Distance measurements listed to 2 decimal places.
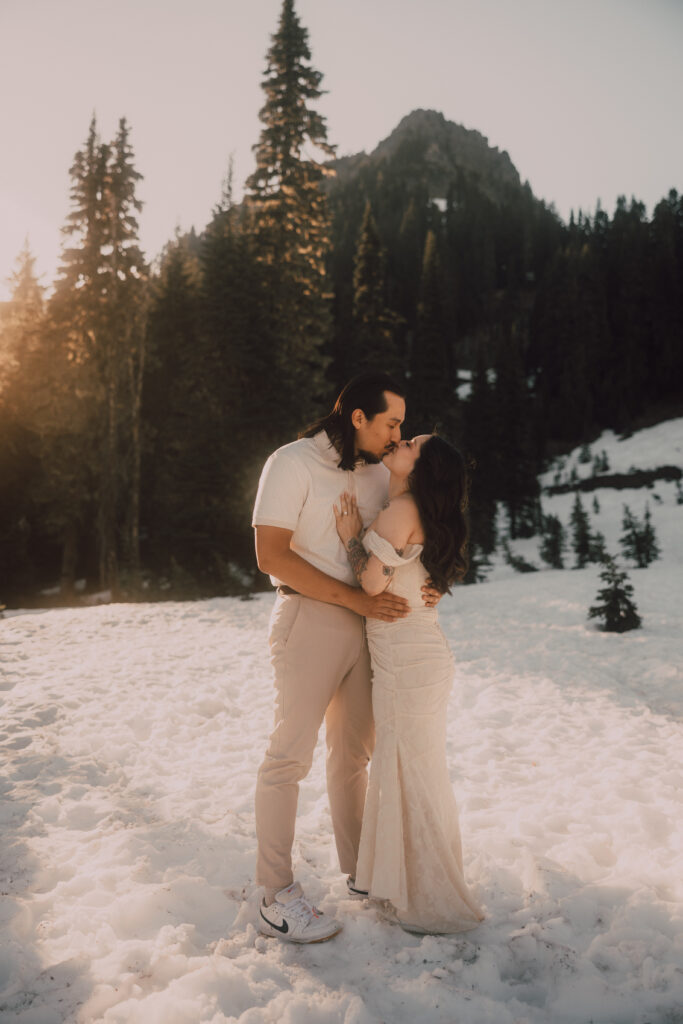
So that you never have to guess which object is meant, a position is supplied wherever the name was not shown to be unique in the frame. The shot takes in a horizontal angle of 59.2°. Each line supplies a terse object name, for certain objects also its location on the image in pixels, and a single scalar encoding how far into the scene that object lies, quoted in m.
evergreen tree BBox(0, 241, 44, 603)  23.20
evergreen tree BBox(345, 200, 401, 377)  25.27
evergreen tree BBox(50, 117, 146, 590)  17.41
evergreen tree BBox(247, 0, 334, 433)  17.72
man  2.62
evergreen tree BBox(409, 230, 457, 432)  28.67
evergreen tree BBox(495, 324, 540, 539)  27.50
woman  2.62
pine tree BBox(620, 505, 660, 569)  16.55
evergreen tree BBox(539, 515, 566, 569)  18.61
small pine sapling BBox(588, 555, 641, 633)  9.25
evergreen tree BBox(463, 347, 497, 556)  31.83
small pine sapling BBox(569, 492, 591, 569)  17.75
